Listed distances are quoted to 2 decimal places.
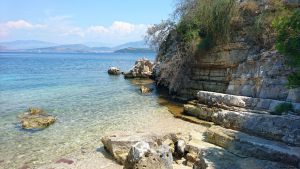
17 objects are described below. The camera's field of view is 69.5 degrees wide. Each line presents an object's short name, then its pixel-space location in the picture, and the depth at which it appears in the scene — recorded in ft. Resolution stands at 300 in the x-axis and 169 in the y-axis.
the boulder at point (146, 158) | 18.75
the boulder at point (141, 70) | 91.10
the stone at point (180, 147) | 27.32
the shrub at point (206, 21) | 47.35
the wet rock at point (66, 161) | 26.75
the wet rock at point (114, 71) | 110.18
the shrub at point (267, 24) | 41.82
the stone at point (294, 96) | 32.97
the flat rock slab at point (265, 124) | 25.06
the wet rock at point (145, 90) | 63.23
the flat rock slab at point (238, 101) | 33.33
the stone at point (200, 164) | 20.79
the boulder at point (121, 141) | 26.75
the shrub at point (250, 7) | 45.27
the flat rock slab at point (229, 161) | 19.75
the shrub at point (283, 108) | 30.88
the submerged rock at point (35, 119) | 38.53
